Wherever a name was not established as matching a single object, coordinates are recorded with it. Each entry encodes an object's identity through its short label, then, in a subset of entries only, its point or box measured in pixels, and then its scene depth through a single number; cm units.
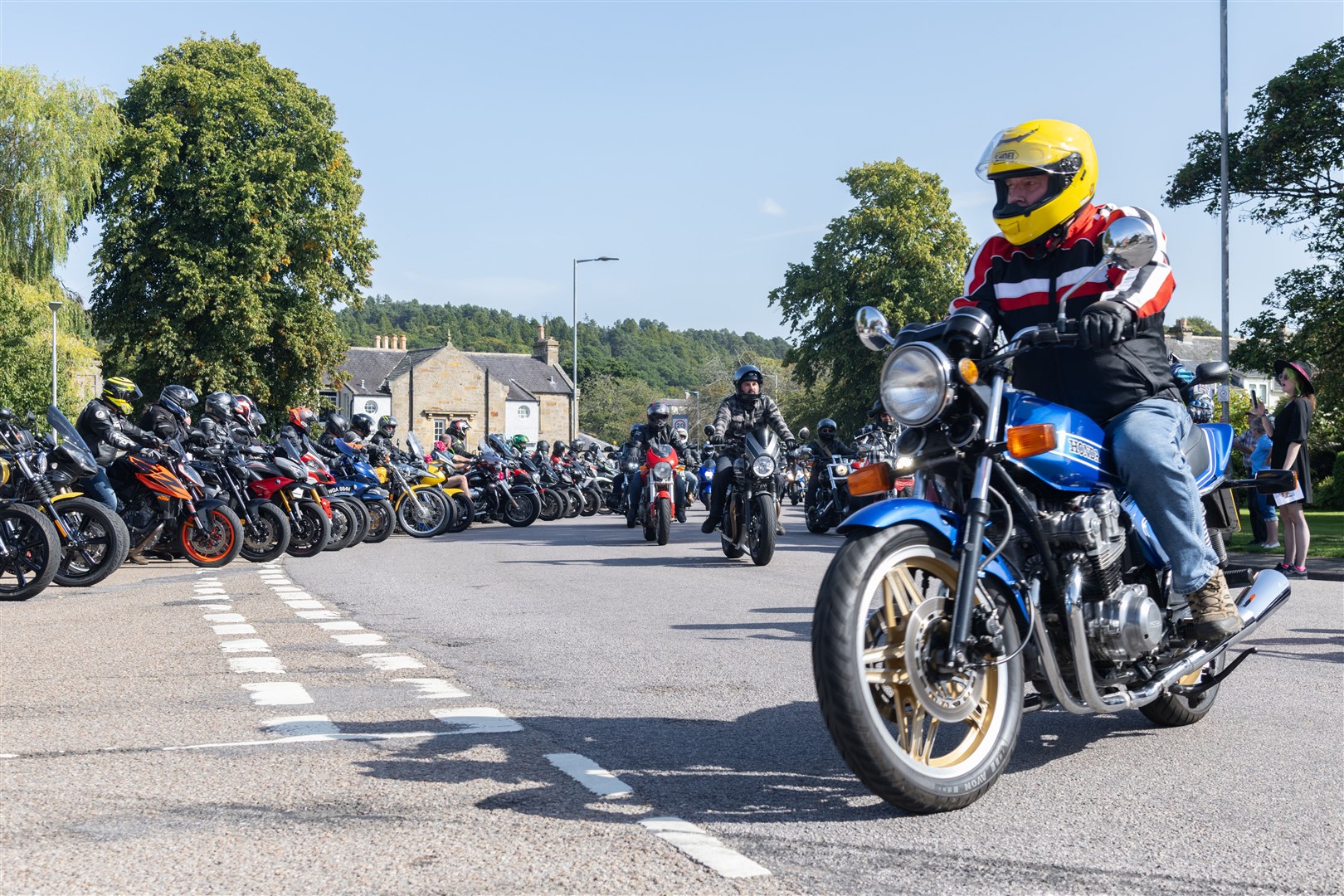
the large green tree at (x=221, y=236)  4016
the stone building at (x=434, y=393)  9512
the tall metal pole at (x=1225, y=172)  2823
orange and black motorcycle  1345
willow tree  3772
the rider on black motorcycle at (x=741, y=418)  1430
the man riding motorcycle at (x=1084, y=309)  445
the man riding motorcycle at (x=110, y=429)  1330
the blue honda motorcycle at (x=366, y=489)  1848
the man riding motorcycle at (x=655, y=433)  1834
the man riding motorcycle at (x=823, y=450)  2153
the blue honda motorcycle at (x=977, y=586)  378
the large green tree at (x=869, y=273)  5181
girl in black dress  1191
